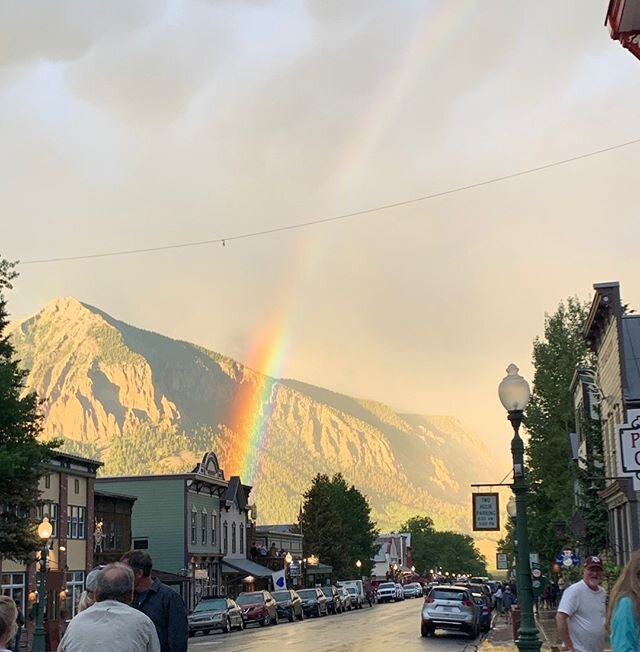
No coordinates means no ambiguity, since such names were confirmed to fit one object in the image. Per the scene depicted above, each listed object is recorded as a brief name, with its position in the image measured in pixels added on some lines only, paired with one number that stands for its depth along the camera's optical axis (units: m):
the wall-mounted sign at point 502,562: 82.02
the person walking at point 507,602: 51.22
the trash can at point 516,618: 32.15
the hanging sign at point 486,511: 24.75
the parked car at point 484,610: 39.31
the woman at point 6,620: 5.83
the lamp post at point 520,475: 14.62
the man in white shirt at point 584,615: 9.60
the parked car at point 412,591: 103.70
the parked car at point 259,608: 48.56
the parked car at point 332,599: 60.16
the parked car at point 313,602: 56.80
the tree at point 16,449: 31.64
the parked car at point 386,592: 87.71
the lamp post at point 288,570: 82.44
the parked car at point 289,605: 53.09
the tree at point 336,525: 99.69
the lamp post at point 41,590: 25.31
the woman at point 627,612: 5.43
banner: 64.62
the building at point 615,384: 35.12
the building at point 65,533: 43.59
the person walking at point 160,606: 7.87
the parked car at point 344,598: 63.59
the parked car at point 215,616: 43.03
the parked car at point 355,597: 67.70
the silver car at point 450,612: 34.12
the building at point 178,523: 64.19
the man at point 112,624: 5.86
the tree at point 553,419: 55.38
